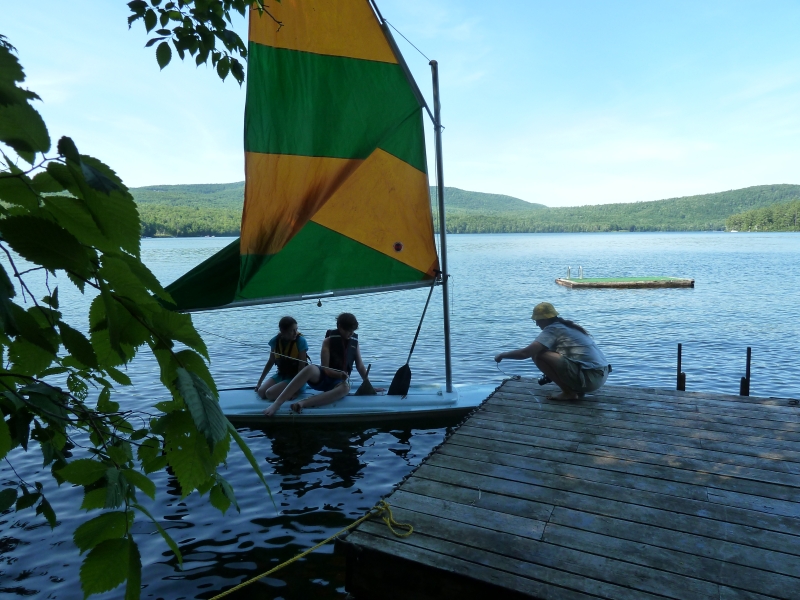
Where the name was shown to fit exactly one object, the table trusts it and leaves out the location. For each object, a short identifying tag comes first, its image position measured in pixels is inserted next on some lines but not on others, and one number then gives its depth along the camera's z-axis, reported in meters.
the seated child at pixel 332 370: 8.58
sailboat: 7.56
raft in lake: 33.72
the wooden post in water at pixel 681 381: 9.09
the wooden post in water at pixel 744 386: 8.64
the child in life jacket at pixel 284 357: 8.66
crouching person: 7.07
